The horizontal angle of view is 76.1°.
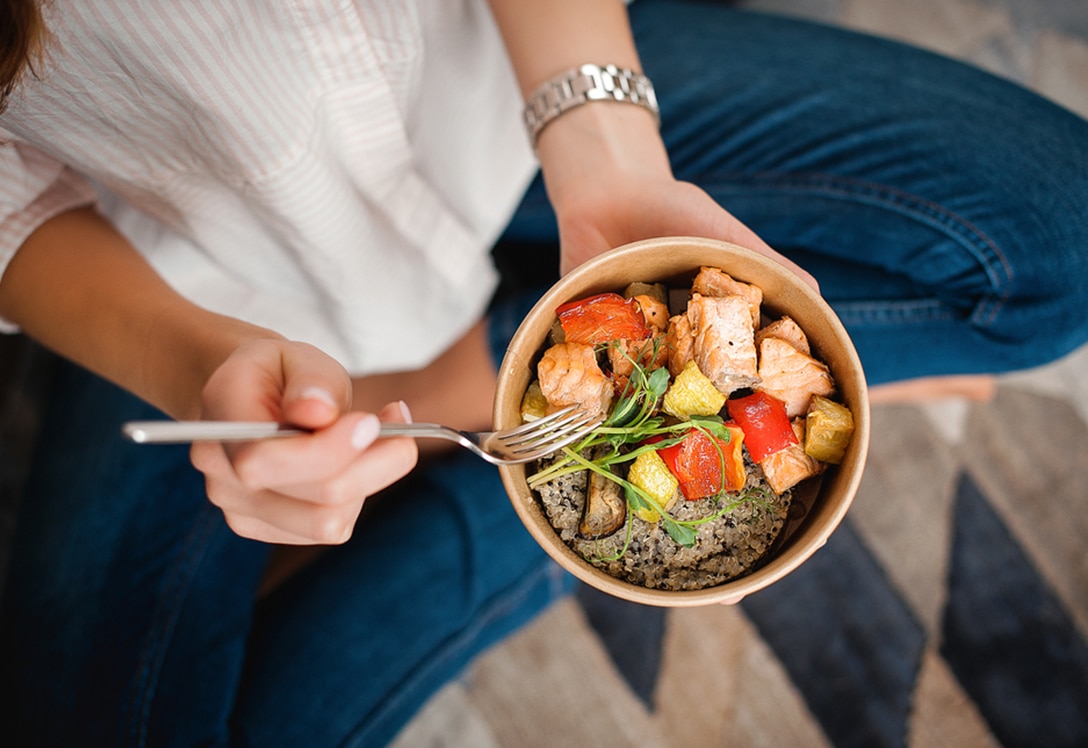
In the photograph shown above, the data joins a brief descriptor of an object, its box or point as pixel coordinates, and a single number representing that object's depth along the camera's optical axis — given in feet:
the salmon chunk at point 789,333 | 2.36
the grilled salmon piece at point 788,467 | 2.28
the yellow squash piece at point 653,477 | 2.24
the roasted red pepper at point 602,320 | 2.31
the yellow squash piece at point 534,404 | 2.39
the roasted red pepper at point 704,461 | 2.28
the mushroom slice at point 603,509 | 2.30
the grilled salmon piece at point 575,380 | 2.24
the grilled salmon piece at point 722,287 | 2.36
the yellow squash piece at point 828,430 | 2.24
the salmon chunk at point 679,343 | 2.33
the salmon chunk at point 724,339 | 2.24
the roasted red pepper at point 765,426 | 2.29
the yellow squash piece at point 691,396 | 2.25
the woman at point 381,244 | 2.62
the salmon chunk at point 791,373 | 2.30
